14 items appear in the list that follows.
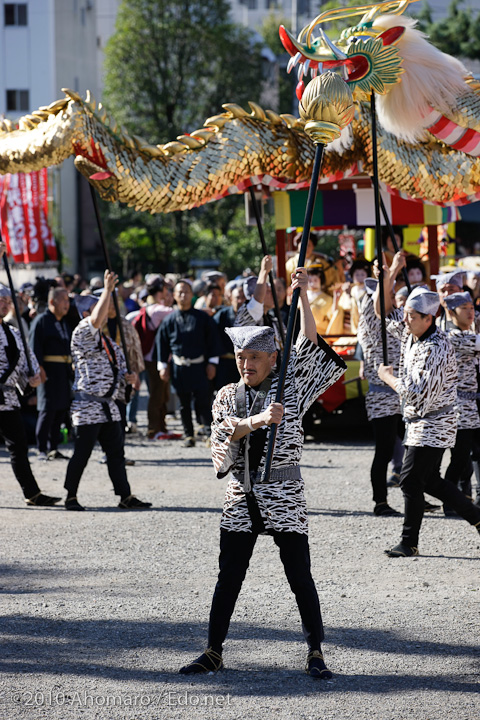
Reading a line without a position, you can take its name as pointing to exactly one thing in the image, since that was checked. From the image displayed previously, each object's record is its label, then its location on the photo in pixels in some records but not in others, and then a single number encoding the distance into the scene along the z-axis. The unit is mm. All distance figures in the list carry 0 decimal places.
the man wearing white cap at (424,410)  12656
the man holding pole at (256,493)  9086
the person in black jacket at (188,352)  23031
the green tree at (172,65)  73687
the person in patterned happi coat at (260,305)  14625
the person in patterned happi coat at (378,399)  15680
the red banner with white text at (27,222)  41719
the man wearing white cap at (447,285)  15750
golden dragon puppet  13023
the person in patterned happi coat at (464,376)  14953
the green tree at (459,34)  67312
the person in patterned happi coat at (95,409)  16297
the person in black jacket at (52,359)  21266
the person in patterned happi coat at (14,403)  16172
